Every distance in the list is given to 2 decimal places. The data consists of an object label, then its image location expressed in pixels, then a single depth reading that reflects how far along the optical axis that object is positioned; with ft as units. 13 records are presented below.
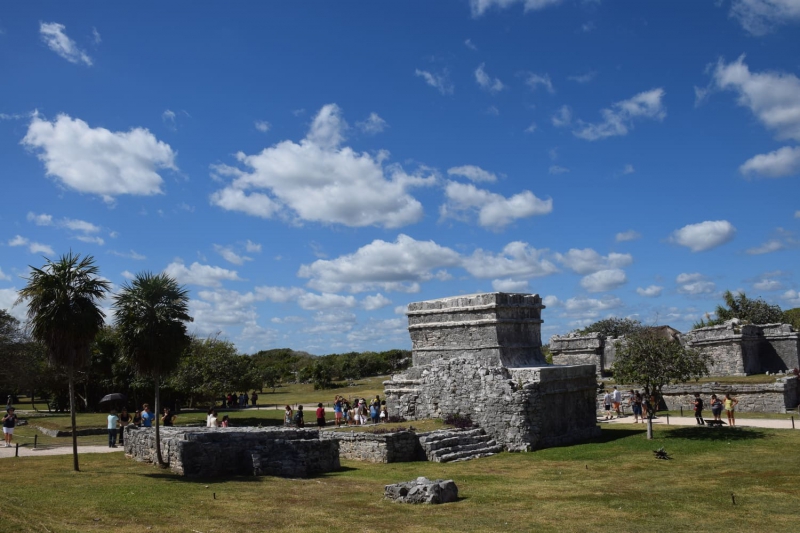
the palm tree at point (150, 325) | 58.34
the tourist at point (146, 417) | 76.54
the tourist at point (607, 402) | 109.60
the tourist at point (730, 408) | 83.35
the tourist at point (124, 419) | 77.24
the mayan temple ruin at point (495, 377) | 75.72
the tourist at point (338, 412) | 92.22
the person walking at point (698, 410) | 83.46
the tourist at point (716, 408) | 82.07
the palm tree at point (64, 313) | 52.49
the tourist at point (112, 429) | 74.25
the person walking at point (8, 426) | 74.88
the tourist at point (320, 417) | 88.43
